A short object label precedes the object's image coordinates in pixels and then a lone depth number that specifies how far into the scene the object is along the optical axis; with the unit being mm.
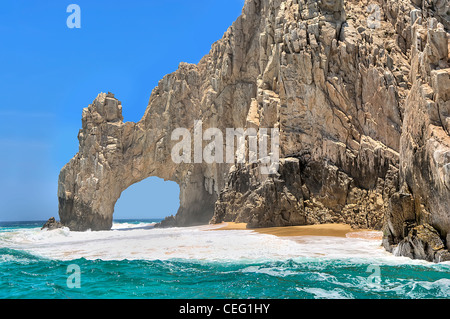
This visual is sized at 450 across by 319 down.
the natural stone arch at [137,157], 33750
